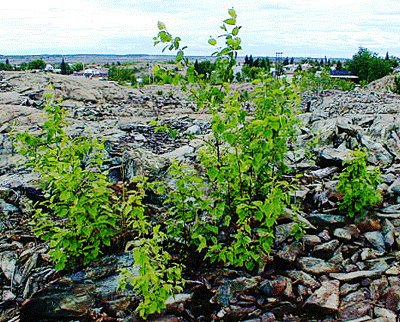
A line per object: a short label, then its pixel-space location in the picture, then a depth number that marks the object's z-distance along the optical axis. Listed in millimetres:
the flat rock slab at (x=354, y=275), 3766
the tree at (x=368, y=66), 54594
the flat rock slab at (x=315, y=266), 3955
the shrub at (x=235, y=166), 3453
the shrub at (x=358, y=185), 4352
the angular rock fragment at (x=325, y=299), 3453
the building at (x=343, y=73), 64300
